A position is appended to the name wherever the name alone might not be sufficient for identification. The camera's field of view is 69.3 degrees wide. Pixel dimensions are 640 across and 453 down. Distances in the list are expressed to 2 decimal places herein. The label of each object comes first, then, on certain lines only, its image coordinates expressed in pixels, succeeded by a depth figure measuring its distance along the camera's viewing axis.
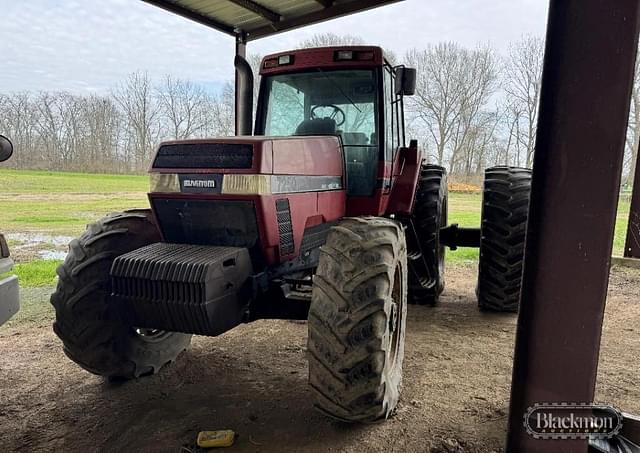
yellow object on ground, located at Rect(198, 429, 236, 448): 2.44
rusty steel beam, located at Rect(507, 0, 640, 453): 1.67
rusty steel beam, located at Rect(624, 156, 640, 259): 6.93
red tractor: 2.29
